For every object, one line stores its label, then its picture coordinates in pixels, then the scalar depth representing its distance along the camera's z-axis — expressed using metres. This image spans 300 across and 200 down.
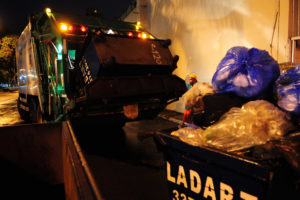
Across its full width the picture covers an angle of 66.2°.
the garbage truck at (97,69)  3.87
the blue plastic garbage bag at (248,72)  1.87
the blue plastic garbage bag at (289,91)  1.68
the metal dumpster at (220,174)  1.19
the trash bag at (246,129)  1.51
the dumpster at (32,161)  2.73
